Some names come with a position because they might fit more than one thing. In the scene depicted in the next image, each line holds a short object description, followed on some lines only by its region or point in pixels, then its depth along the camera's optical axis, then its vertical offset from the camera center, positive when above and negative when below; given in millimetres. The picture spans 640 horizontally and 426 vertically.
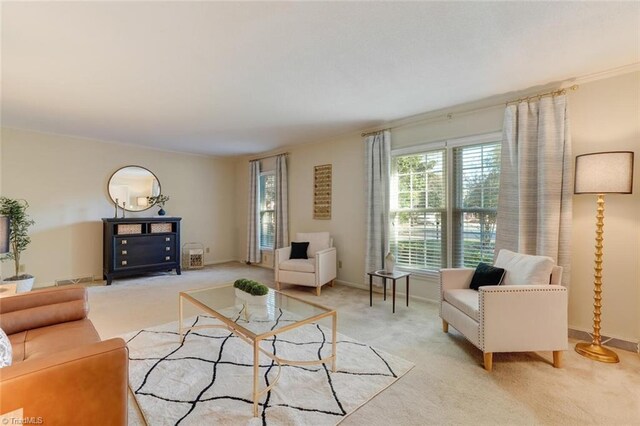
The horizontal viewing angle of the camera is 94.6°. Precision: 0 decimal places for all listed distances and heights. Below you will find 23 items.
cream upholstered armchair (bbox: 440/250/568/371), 2086 -789
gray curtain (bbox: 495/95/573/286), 2686 +250
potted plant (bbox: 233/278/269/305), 2253 -651
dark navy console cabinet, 4562 -607
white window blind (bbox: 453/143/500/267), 3250 +58
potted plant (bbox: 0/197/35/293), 3702 -379
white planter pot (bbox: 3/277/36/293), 3604 -932
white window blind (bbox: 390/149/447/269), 3650 -26
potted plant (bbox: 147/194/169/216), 5363 +155
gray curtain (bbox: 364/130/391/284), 3980 +136
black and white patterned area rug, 1628 -1130
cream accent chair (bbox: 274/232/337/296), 4012 -794
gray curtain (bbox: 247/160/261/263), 6000 -138
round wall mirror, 5062 +379
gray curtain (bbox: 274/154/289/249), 5375 +95
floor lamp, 2197 +179
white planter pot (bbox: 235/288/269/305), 2258 -700
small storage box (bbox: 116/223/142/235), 4677 -324
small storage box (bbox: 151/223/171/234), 5004 -325
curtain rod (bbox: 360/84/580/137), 2748 +1091
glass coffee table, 1763 -754
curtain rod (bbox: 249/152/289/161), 5405 +1017
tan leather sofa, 927 -601
